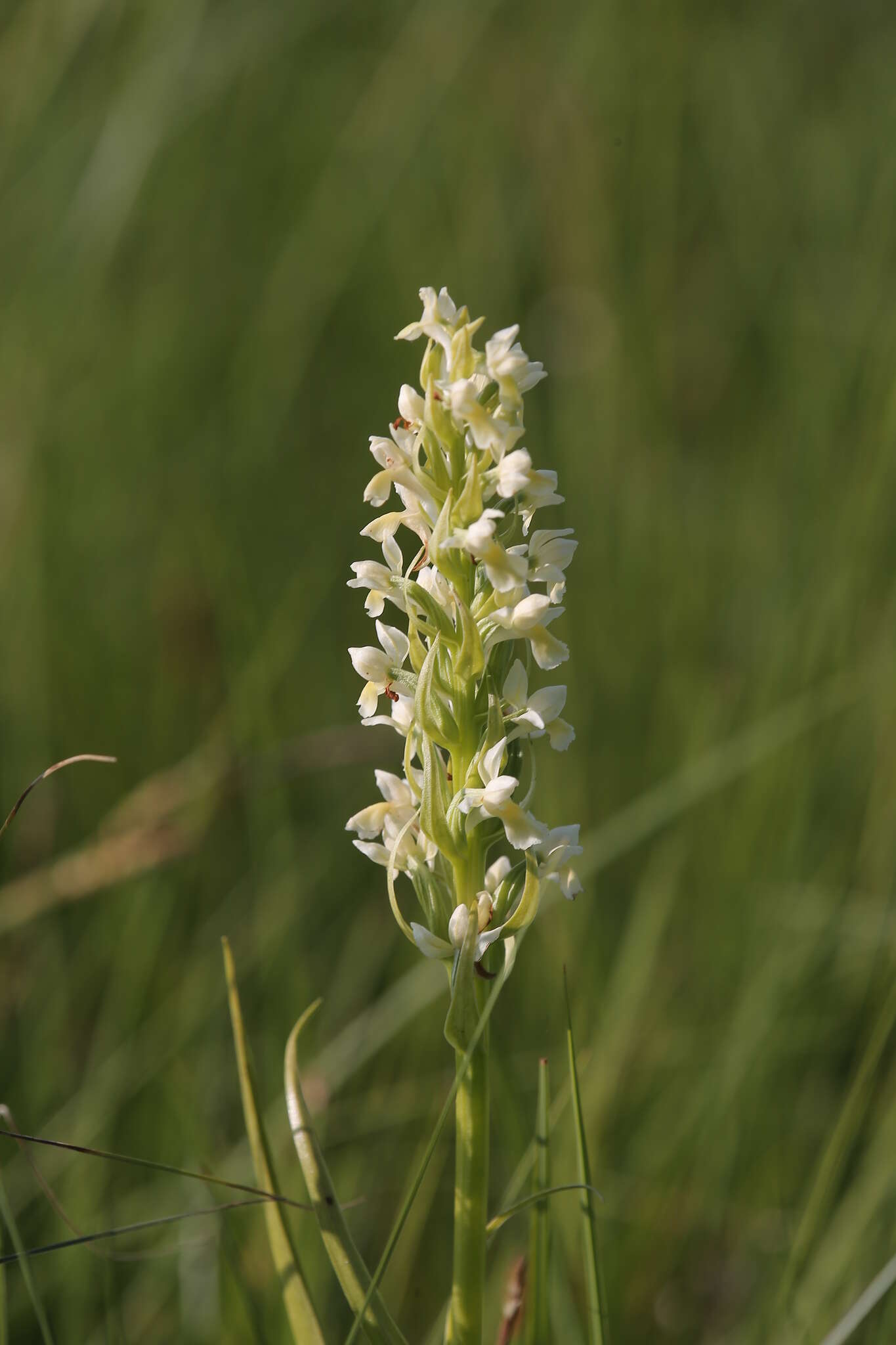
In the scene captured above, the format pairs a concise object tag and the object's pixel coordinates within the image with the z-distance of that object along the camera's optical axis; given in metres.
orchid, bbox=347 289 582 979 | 0.68
